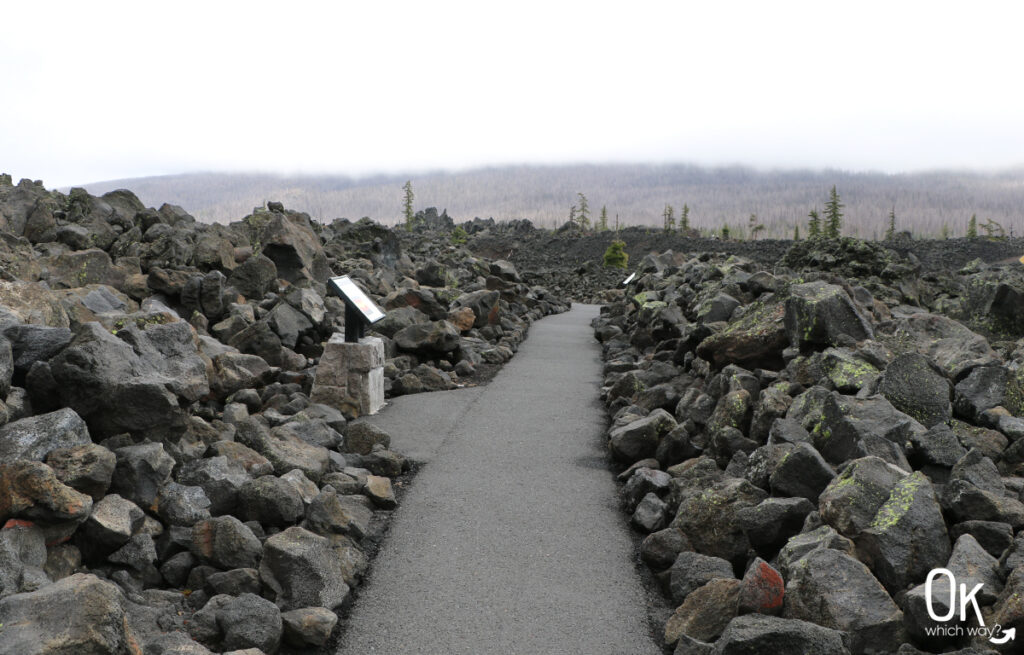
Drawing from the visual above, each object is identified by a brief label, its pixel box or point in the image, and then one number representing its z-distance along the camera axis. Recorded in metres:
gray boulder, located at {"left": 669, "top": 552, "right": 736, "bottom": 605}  5.55
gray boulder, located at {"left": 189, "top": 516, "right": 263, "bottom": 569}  5.43
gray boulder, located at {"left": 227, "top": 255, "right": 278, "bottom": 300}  14.63
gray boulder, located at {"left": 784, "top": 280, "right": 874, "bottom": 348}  9.09
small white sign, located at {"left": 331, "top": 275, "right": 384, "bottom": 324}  10.46
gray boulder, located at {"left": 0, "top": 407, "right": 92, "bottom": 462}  4.89
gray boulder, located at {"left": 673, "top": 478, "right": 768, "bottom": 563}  5.91
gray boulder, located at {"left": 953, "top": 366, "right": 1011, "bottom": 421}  6.88
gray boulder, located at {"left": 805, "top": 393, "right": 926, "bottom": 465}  5.98
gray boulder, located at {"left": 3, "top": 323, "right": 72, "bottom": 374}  5.78
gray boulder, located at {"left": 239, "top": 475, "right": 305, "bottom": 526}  6.12
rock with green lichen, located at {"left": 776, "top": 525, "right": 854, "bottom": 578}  4.86
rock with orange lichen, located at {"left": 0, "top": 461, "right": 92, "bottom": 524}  4.53
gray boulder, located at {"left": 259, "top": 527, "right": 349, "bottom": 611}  5.25
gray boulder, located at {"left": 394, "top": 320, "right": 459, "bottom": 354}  13.95
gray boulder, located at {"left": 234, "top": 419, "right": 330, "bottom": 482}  7.25
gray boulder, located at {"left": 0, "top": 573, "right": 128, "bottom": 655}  3.53
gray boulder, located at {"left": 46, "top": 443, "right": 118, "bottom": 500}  4.97
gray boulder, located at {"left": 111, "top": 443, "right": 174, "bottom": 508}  5.56
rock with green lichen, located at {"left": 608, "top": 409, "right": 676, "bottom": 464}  8.73
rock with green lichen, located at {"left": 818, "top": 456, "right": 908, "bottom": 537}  5.04
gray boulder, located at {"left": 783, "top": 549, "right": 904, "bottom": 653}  4.30
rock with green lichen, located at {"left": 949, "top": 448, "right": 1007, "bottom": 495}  5.41
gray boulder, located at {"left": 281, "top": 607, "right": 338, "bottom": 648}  4.85
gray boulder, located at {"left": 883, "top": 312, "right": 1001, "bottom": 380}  8.12
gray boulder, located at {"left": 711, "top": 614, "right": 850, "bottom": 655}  4.06
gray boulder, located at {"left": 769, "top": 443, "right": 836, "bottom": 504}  5.86
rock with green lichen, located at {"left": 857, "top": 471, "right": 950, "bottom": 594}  4.71
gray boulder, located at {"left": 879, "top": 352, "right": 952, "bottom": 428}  6.80
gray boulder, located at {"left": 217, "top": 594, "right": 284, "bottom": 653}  4.62
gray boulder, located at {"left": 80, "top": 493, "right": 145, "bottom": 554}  4.99
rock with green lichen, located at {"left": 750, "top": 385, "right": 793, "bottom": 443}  7.57
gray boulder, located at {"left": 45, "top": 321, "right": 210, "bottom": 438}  5.69
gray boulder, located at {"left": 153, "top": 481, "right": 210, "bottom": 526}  5.64
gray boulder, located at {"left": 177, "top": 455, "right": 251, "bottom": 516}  6.09
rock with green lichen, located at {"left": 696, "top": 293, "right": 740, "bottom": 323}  13.01
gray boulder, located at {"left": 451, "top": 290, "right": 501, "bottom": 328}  18.62
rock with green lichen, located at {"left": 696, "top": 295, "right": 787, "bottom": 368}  10.18
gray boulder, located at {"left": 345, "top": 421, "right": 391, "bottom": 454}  8.71
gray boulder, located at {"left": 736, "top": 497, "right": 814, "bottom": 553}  5.58
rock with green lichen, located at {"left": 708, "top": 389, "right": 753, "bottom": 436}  8.02
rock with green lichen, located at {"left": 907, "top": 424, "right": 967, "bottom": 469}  5.91
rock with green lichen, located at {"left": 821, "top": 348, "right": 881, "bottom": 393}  7.55
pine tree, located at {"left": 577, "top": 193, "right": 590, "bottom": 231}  90.31
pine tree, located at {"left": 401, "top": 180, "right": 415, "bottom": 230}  81.44
